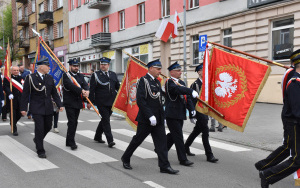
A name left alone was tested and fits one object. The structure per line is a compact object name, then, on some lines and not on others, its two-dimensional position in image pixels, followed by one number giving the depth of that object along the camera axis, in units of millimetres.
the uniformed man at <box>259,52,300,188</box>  4520
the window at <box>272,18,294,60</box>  16594
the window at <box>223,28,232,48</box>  20031
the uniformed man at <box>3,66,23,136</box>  9792
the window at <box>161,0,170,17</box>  24641
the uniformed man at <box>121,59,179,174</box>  5855
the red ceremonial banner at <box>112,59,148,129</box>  7762
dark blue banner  8211
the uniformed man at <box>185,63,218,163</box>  6738
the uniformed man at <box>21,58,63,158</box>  6941
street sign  14680
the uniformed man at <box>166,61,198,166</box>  6309
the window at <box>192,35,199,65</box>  22375
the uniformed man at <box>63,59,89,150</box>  7655
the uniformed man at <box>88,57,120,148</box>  7948
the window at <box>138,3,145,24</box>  27219
